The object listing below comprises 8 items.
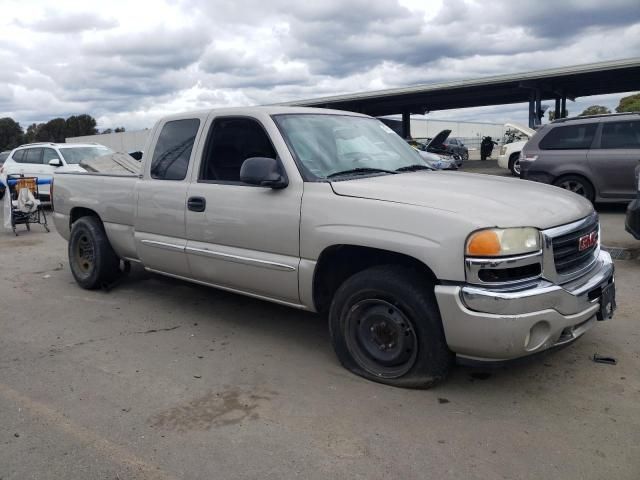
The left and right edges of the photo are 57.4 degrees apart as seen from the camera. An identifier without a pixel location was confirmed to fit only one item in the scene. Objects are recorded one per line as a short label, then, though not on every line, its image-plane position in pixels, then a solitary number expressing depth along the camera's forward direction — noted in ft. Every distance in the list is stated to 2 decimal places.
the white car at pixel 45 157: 47.26
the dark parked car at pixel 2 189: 55.06
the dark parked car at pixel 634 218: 21.45
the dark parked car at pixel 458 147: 112.18
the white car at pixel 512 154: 57.93
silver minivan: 32.86
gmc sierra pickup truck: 10.73
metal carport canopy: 75.00
